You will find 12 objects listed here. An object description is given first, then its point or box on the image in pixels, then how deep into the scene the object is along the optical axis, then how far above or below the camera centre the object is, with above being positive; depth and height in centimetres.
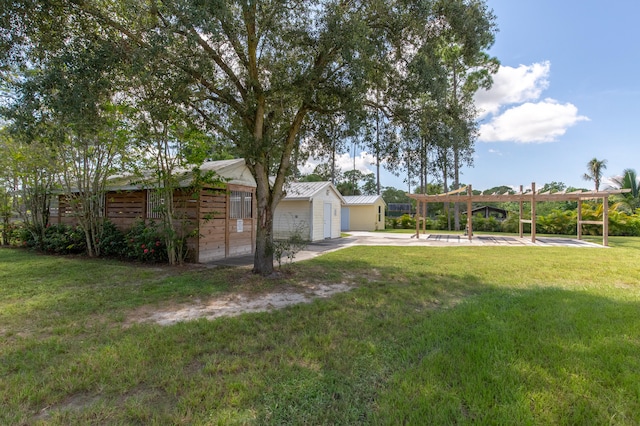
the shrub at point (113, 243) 862 -76
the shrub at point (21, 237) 1073 -72
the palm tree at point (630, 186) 2273 +230
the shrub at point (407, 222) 2595 -58
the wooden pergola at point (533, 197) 1238 +81
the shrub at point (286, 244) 647 -62
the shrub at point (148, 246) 797 -78
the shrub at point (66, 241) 941 -76
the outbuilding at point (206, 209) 813 +24
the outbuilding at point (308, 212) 1461 +21
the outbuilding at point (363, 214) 2392 +13
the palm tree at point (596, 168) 3209 +507
